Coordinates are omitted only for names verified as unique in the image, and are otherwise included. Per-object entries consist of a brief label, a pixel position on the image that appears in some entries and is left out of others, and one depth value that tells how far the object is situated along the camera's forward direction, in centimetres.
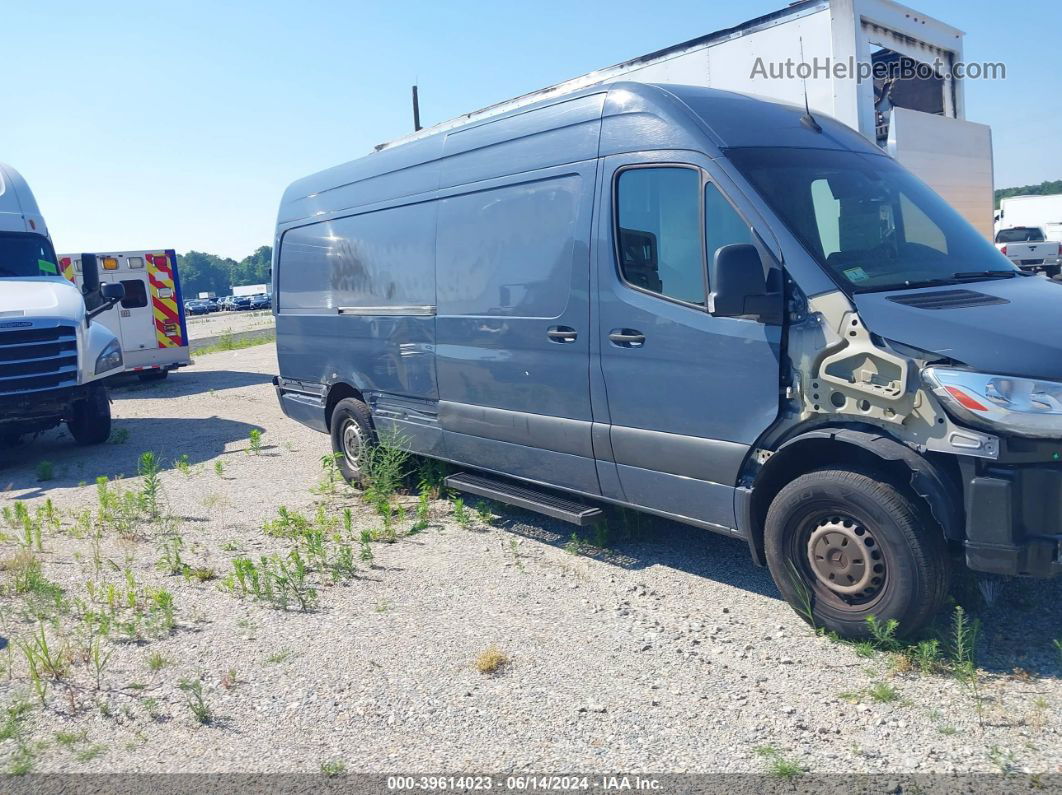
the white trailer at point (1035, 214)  3297
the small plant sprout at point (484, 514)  666
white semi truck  965
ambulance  1742
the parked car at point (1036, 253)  2591
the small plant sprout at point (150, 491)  724
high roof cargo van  377
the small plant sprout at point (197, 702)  391
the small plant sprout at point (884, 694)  369
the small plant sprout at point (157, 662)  445
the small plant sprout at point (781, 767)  325
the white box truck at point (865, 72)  768
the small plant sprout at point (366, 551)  582
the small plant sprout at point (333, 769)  345
